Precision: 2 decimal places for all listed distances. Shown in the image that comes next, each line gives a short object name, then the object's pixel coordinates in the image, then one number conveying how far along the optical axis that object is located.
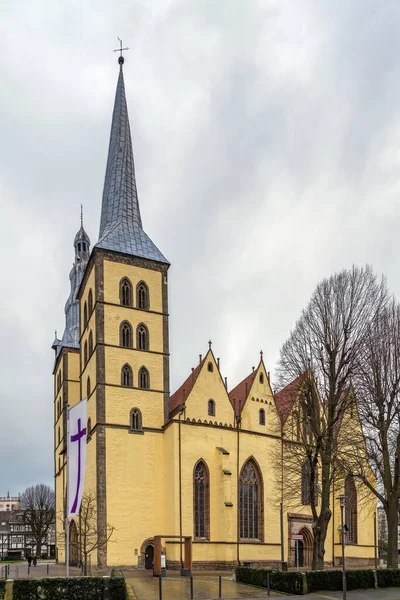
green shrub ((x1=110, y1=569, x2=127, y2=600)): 22.80
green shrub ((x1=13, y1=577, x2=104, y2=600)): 22.00
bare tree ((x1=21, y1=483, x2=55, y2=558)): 90.20
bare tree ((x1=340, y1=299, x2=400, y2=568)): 32.41
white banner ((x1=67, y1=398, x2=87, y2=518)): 26.62
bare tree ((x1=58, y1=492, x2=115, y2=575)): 38.03
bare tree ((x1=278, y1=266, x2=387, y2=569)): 32.16
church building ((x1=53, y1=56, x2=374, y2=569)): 41.75
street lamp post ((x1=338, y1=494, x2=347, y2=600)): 24.37
